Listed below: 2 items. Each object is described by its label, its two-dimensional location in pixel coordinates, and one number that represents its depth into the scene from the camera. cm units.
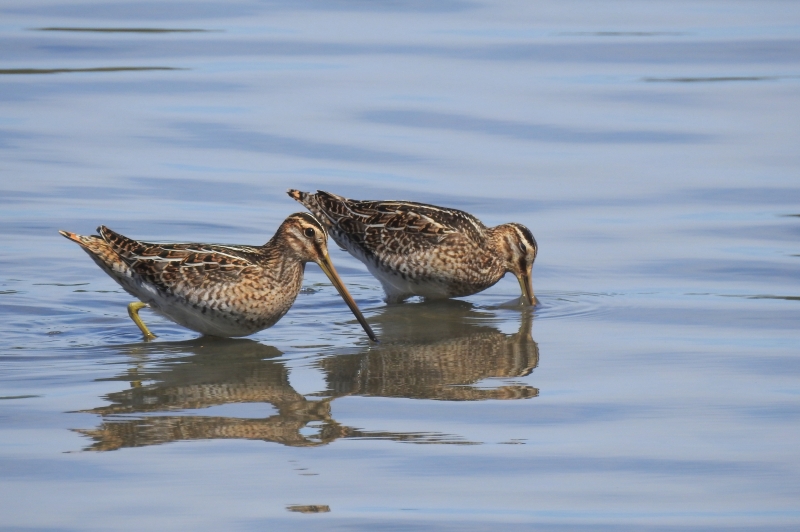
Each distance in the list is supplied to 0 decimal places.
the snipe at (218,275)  1855
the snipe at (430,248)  2184
